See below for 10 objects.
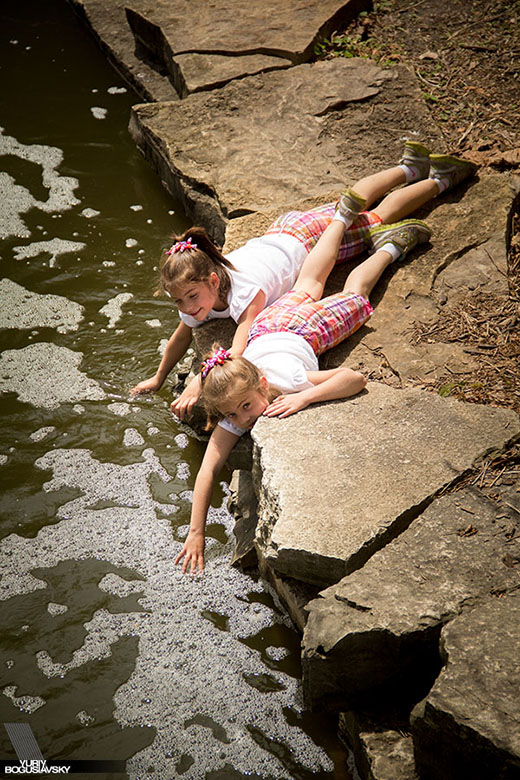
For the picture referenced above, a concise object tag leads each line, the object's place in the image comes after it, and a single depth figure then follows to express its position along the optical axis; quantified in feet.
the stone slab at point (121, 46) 20.51
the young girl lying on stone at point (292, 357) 10.20
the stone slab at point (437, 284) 11.30
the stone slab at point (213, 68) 18.51
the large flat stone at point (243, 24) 19.16
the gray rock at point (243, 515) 10.21
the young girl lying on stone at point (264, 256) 11.63
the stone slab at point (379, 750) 7.31
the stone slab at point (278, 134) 15.46
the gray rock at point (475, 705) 6.30
